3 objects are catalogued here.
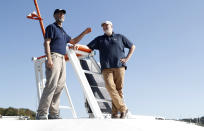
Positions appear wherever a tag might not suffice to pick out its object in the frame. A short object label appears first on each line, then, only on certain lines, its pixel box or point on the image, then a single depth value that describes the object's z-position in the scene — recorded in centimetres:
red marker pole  543
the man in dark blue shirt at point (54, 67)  336
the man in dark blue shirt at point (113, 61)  379
